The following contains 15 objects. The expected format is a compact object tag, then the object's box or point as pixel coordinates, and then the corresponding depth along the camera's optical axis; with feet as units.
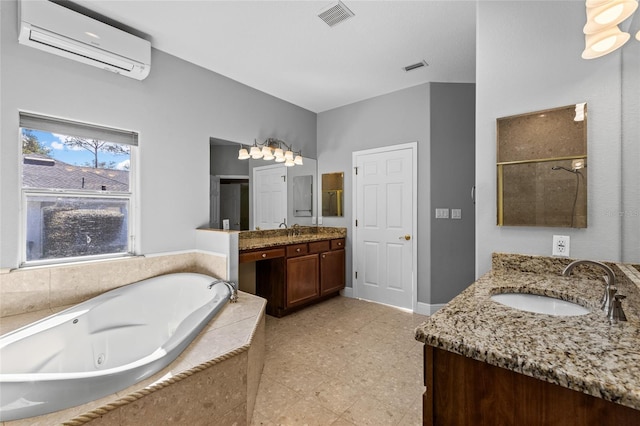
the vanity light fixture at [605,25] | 3.63
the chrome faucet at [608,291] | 3.12
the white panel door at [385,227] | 11.23
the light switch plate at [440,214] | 10.72
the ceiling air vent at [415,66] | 9.27
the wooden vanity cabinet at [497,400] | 2.20
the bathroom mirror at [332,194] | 13.10
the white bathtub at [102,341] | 3.35
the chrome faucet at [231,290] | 7.22
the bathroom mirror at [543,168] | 4.71
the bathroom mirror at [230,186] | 9.91
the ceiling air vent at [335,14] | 6.66
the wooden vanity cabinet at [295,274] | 10.29
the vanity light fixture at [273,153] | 10.95
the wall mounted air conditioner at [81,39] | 6.06
